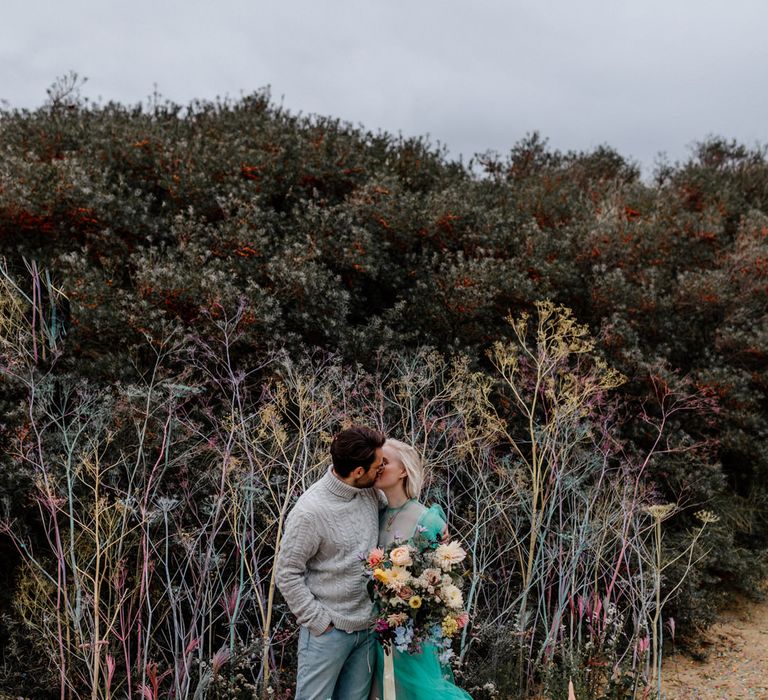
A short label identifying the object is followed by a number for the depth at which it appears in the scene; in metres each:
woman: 3.05
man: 2.92
